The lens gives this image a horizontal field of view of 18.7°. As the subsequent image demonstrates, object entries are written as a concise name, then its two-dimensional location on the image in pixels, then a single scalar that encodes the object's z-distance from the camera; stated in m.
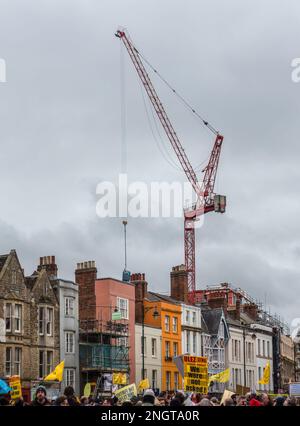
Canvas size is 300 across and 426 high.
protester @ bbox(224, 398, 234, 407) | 23.86
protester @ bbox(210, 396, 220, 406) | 28.86
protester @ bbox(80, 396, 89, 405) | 28.56
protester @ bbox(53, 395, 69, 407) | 22.53
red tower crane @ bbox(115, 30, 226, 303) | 135.38
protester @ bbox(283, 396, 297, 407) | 23.76
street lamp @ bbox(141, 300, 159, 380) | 74.69
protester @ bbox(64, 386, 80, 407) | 22.58
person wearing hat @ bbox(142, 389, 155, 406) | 21.48
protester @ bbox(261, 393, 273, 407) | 25.34
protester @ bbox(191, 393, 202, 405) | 32.44
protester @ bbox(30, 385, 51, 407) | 22.30
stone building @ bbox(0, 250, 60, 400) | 65.38
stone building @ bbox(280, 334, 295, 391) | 122.12
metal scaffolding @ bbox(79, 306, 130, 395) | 72.62
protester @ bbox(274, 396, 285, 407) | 25.73
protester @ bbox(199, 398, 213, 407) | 23.84
